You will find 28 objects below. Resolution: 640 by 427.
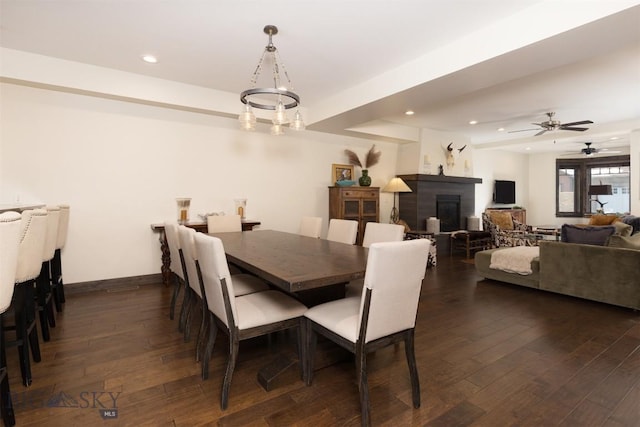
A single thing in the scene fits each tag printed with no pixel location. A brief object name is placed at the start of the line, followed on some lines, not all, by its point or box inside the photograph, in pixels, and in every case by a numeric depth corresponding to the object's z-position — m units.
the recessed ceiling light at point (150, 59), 3.36
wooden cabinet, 5.61
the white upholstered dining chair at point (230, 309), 1.76
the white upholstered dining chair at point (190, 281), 2.18
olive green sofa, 3.31
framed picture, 5.98
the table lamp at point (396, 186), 6.18
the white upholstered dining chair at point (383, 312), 1.58
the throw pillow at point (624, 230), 3.97
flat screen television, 8.80
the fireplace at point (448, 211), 6.94
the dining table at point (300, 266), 1.76
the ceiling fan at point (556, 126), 5.28
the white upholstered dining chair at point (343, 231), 3.31
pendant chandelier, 2.66
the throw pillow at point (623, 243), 3.45
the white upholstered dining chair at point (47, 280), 2.58
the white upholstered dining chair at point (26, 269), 1.88
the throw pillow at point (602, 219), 6.00
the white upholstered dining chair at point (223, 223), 4.07
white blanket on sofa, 4.10
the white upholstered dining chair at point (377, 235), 2.64
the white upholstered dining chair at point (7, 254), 1.35
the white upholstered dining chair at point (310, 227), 3.82
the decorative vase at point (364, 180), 5.94
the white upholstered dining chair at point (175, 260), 2.69
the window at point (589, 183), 8.83
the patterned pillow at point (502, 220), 7.27
